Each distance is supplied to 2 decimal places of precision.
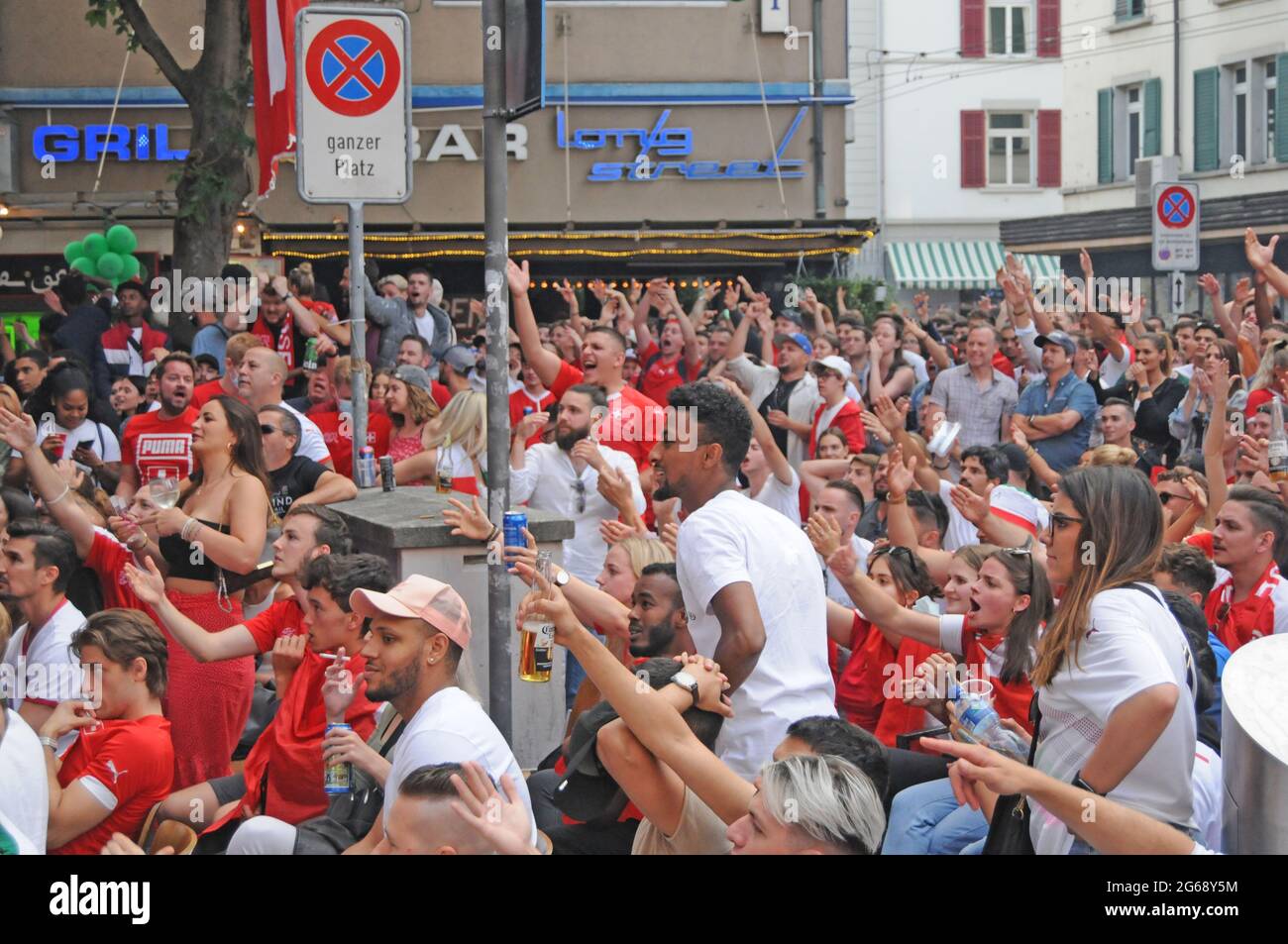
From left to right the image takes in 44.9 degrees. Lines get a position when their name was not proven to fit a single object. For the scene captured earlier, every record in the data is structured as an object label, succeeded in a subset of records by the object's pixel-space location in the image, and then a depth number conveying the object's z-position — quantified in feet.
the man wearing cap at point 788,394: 33.35
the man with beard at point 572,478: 24.76
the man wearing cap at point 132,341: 40.73
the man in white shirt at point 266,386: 25.81
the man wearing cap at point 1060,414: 32.60
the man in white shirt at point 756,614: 14.24
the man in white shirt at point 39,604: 18.79
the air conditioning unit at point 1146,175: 79.61
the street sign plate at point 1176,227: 41.88
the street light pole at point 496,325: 16.24
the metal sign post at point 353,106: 22.08
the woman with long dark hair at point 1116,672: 12.06
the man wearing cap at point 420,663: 13.64
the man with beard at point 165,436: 25.90
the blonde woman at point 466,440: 25.41
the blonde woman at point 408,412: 29.09
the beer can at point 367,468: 25.94
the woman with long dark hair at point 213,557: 19.79
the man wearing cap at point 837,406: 31.53
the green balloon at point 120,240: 51.21
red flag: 38.34
